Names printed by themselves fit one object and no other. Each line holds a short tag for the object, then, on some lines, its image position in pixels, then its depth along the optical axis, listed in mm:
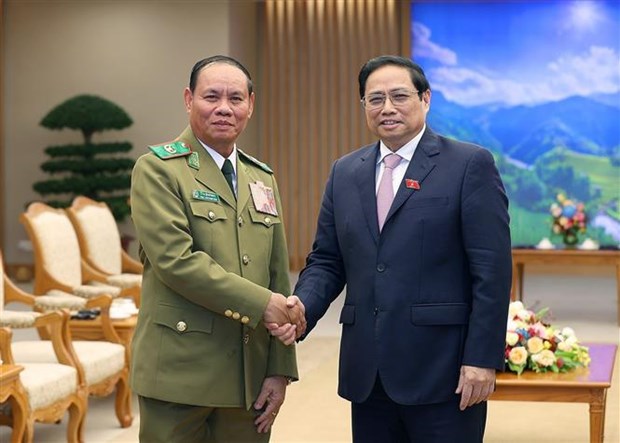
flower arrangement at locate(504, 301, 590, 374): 4945
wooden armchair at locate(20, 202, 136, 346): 6223
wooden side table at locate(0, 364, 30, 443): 4573
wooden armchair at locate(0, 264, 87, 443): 4750
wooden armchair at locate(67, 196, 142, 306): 7621
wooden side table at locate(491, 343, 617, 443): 4668
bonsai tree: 12062
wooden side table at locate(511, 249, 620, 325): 9242
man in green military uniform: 2787
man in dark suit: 2824
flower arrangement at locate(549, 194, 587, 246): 9641
